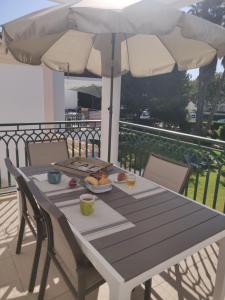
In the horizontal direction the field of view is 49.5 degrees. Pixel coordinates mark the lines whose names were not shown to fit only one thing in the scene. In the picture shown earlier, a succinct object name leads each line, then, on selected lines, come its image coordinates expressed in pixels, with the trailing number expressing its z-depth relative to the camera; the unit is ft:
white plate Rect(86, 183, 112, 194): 6.03
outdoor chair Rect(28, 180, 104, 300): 4.01
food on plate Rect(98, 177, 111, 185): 6.14
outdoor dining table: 3.60
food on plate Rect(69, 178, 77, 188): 6.27
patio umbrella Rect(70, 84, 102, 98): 34.53
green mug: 4.87
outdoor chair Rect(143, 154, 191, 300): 6.66
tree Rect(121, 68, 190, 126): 54.65
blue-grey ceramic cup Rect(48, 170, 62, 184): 6.46
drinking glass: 6.47
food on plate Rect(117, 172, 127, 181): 6.82
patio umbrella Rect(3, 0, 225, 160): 5.16
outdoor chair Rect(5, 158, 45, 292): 5.52
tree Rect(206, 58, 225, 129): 57.06
